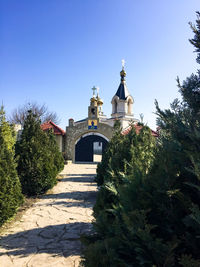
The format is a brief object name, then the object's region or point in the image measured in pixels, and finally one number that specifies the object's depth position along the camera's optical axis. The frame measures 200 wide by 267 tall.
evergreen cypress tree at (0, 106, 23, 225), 4.66
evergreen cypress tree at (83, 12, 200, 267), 1.44
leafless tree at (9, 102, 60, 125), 35.83
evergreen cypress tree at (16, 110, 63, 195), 7.54
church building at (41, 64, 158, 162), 23.00
